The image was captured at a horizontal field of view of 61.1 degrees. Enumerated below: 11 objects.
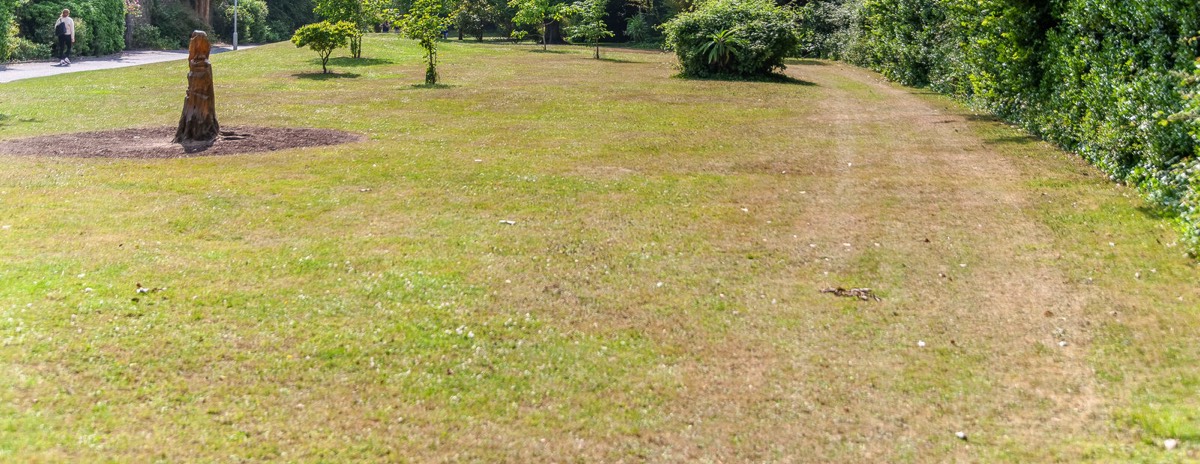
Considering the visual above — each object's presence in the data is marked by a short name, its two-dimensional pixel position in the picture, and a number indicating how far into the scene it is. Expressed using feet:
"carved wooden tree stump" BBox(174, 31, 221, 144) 46.50
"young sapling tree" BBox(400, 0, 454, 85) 84.58
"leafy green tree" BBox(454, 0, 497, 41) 186.91
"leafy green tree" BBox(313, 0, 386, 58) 119.03
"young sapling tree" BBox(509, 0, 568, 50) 153.07
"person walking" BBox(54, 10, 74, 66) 99.40
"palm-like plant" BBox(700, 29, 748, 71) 96.89
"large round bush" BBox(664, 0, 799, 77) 95.45
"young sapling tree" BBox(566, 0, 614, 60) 140.46
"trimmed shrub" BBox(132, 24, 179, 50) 140.77
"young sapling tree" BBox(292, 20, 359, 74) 94.58
